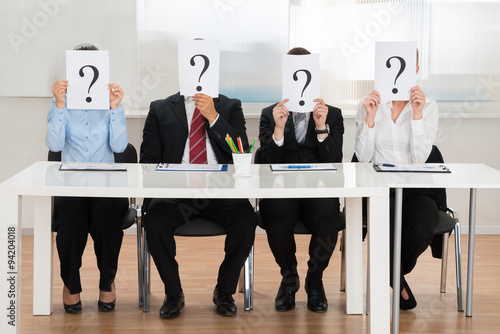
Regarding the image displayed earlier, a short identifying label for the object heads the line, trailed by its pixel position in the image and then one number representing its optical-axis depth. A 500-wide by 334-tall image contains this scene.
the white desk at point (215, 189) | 2.32
